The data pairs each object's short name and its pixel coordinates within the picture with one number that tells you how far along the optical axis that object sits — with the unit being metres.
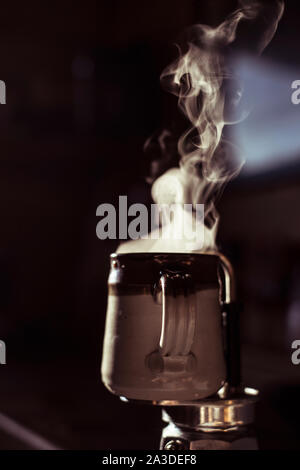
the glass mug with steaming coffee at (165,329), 0.53
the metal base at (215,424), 0.56
